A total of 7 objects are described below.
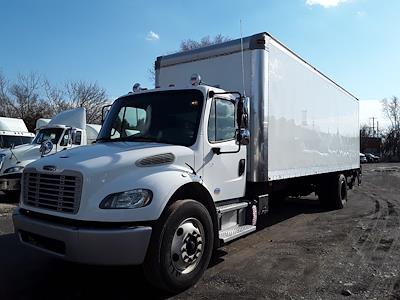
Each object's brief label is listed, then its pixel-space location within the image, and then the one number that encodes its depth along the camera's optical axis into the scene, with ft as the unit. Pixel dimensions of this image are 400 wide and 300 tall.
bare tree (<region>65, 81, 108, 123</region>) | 147.61
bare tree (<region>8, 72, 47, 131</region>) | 136.56
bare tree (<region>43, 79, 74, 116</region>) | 141.37
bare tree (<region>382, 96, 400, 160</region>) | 338.54
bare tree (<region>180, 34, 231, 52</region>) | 148.13
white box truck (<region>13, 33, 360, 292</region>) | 15.15
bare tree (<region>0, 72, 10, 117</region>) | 137.39
